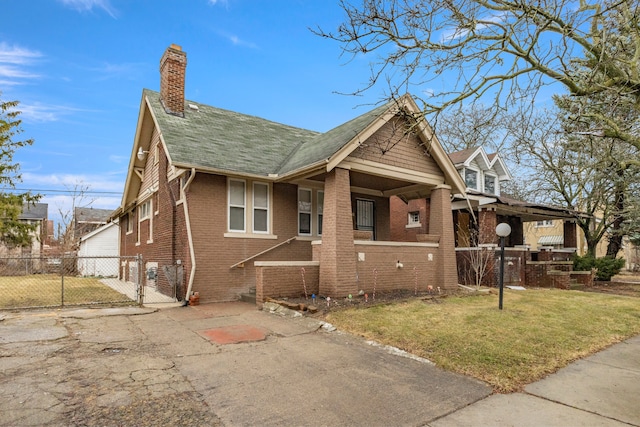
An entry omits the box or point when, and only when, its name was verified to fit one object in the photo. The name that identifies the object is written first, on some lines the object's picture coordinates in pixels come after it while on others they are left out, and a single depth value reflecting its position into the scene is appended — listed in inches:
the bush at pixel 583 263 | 799.1
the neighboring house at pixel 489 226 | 636.1
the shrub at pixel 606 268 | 825.5
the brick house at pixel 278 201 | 422.9
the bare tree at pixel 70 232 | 1235.9
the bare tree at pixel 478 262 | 605.6
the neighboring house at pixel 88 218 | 1682.3
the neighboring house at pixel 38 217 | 1478.3
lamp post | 375.5
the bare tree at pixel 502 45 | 253.3
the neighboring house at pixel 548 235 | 1589.6
